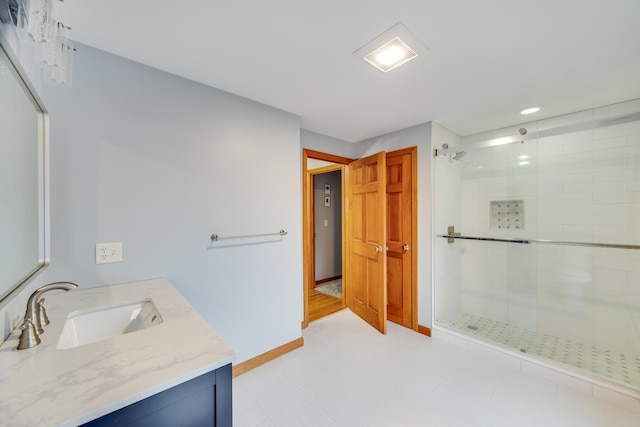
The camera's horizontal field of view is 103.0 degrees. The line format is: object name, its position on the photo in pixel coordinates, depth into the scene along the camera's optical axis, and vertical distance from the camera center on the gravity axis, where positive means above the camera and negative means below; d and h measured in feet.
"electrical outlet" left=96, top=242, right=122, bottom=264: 4.80 -0.70
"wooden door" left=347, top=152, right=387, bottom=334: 8.92 -1.00
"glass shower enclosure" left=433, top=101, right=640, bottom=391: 7.14 -1.16
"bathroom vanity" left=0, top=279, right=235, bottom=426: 1.99 -1.46
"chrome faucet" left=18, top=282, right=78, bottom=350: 2.74 -1.18
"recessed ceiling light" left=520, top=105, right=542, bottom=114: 7.47 +3.10
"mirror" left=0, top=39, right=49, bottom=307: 2.73 +0.47
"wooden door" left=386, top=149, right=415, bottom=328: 9.21 -0.85
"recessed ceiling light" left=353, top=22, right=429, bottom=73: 4.39 +3.11
